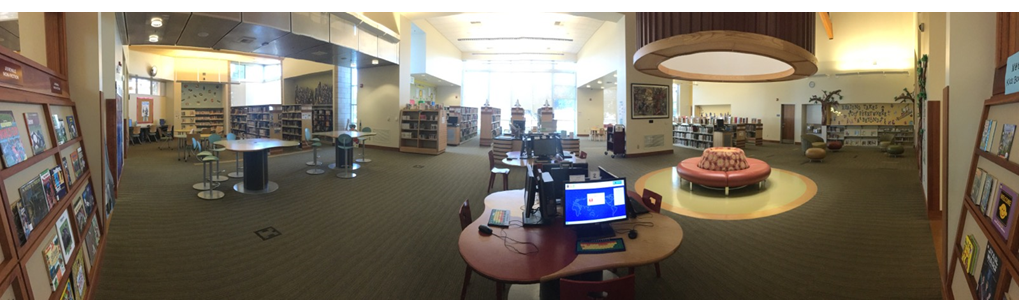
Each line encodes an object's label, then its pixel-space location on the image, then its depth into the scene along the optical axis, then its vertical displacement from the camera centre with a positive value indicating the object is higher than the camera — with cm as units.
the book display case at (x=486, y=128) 1530 +20
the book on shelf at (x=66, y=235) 226 -56
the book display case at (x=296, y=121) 1275 +43
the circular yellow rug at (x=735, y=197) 544 -101
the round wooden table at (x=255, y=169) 615 -52
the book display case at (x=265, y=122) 1338 +42
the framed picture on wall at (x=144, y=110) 1532 +90
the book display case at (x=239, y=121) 1686 +56
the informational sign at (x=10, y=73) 190 +30
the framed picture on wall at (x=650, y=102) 1137 +87
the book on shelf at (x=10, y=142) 174 -3
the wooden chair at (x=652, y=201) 340 -57
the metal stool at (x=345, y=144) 788 -19
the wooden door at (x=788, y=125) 1616 +28
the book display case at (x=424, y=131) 1156 +7
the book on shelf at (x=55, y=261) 198 -62
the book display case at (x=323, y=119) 1436 +52
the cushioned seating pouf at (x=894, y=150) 1072 -48
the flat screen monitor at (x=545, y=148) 614 -22
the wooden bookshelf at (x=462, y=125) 1426 +31
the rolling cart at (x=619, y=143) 1127 -28
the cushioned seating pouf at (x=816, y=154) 999 -53
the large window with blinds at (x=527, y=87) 2108 +238
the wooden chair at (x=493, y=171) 629 -58
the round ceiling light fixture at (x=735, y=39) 344 +80
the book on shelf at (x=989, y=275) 168 -59
